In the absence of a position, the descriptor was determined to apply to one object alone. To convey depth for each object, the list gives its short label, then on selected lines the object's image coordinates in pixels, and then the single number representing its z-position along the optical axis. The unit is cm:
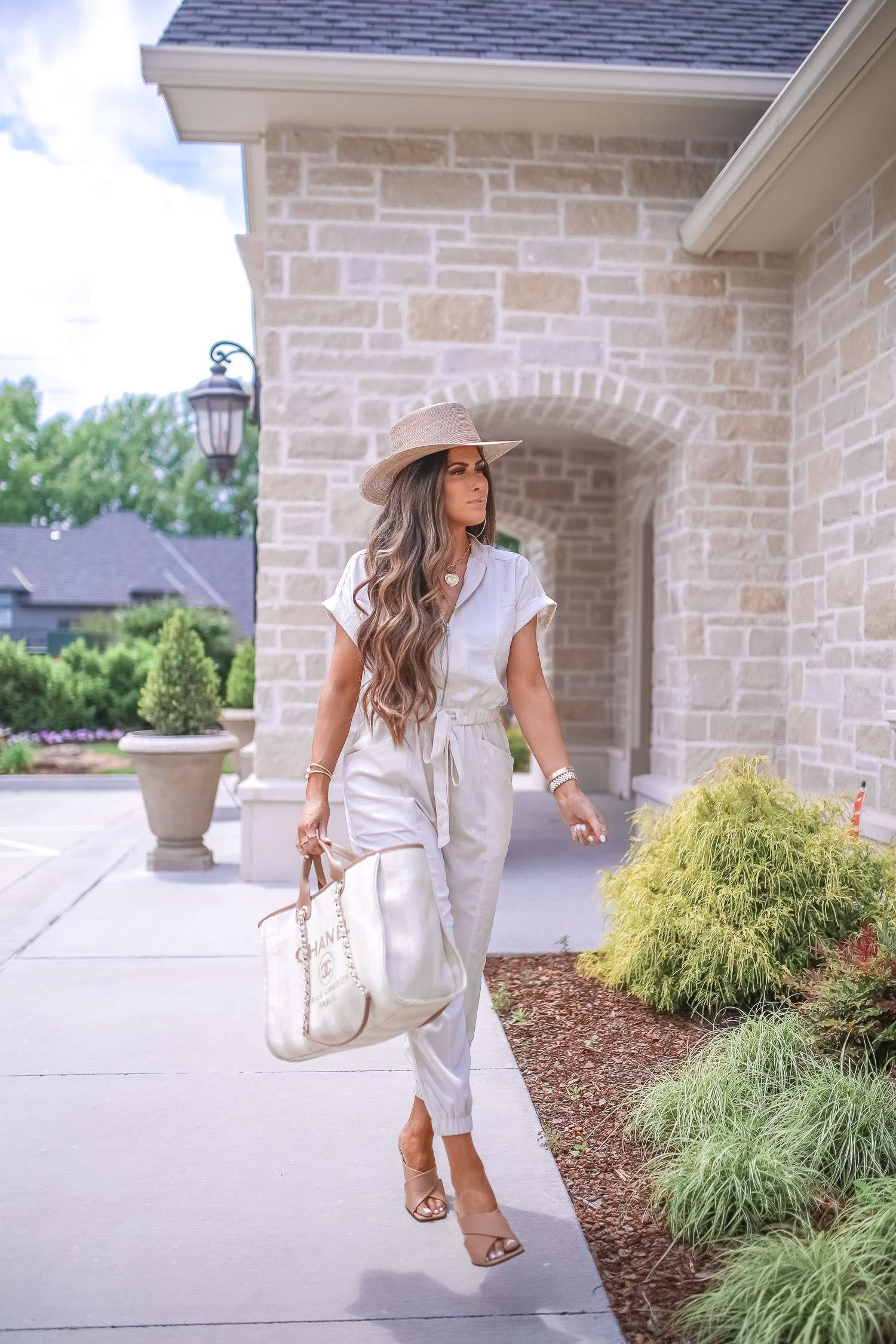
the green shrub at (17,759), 1306
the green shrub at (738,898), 389
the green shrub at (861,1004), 302
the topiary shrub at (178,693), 699
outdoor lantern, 868
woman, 252
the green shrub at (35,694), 1741
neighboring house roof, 3591
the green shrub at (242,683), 1255
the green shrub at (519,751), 1508
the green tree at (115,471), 4372
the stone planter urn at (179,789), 688
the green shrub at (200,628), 2114
